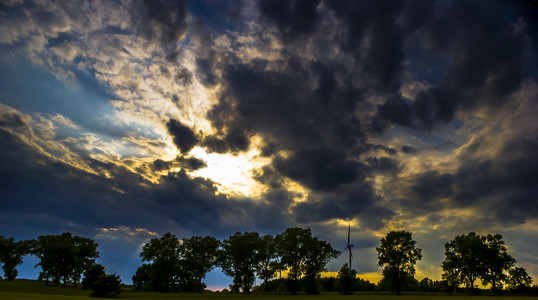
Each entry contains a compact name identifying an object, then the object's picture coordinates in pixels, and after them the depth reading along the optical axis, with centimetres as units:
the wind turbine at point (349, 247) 13739
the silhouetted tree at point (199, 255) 11825
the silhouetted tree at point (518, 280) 9819
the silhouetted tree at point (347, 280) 9669
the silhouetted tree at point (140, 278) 13512
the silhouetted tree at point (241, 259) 11425
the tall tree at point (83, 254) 11706
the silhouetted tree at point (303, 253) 11056
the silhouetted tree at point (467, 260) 10431
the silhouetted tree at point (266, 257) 11347
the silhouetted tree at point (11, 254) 11562
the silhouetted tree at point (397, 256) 10288
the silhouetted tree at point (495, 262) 10206
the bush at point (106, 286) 6417
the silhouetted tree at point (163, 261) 11356
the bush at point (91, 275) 7844
